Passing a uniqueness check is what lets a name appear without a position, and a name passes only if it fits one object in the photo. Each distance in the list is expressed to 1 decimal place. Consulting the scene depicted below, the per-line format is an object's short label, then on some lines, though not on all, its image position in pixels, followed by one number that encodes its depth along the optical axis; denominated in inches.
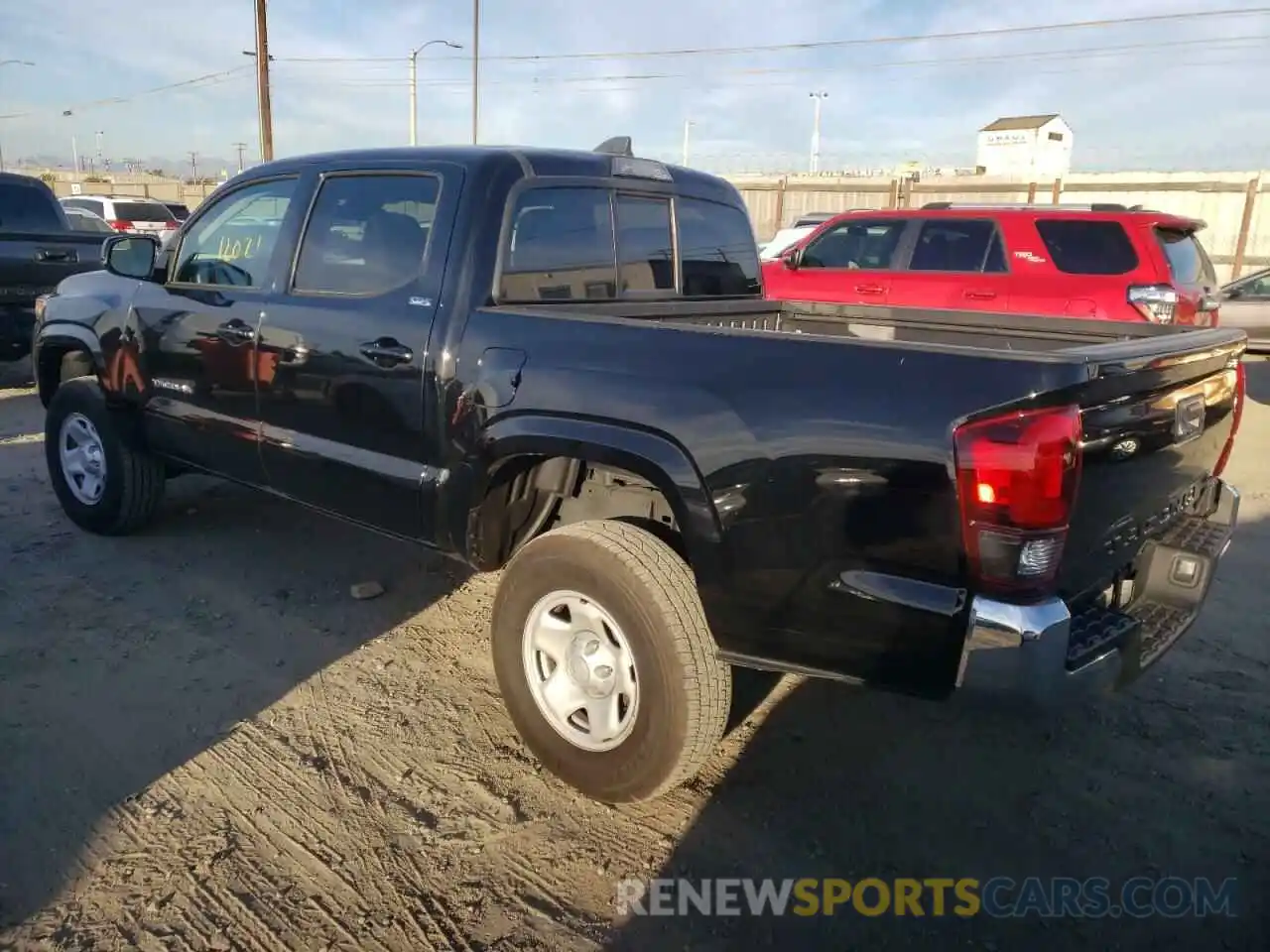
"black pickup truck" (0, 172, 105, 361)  330.6
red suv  298.7
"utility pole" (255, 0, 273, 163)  882.1
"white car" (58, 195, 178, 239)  853.2
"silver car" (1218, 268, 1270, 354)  398.9
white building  1850.4
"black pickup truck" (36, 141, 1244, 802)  86.0
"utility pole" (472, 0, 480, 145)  1264.8
